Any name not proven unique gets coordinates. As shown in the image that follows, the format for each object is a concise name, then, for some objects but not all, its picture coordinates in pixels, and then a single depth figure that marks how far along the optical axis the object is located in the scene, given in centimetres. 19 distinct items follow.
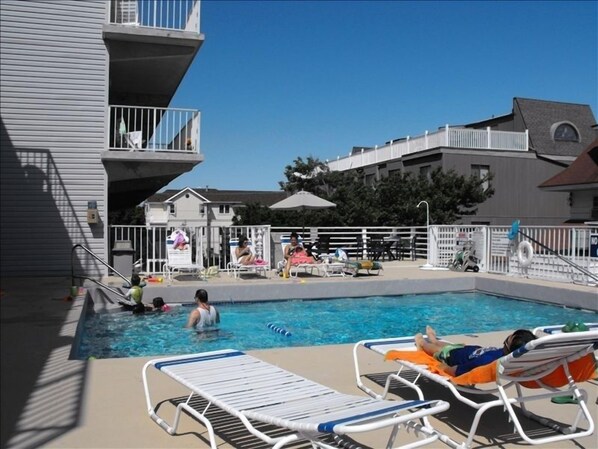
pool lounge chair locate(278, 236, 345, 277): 1417
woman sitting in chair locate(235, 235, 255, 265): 1388
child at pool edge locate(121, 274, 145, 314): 1067
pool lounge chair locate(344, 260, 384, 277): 1405
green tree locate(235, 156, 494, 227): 2672
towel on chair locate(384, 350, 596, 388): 382
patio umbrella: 1702
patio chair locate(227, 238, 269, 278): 1377
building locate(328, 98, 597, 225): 2956
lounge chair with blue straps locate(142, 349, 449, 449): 291
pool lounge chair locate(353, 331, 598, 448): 355
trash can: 1377
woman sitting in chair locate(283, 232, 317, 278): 1405
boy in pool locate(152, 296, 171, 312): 1077
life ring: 1347
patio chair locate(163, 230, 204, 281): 1346
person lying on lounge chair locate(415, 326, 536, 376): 396
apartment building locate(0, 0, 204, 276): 1384
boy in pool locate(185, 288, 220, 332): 888
